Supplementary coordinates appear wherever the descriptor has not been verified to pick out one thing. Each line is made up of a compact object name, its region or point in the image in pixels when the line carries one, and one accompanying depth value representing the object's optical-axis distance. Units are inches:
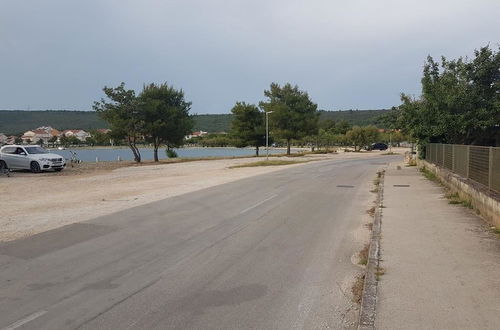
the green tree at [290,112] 2497.5
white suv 1137.4
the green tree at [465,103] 843.4
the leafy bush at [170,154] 2266.7
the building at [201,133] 7333.7
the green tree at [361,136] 3324.3
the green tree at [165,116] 1728.0
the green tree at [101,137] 1749.5
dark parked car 3651.6
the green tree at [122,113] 1675.7
